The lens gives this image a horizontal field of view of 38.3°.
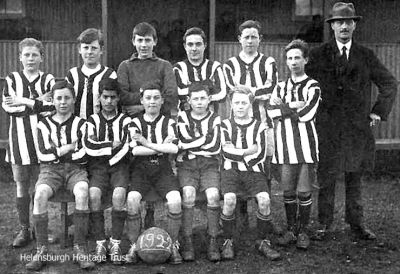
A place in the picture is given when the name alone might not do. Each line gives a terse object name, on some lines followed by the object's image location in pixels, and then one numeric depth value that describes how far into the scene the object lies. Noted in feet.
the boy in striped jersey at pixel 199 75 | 18.29
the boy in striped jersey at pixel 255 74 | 18.45
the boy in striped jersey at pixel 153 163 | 16.05
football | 15.56
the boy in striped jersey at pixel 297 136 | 17.25
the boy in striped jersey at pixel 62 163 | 15.89
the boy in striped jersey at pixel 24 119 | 17.26
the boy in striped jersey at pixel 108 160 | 16.11
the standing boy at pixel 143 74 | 17.42
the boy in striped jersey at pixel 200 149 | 16.47
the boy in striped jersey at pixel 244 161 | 16.56
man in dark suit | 17.74
